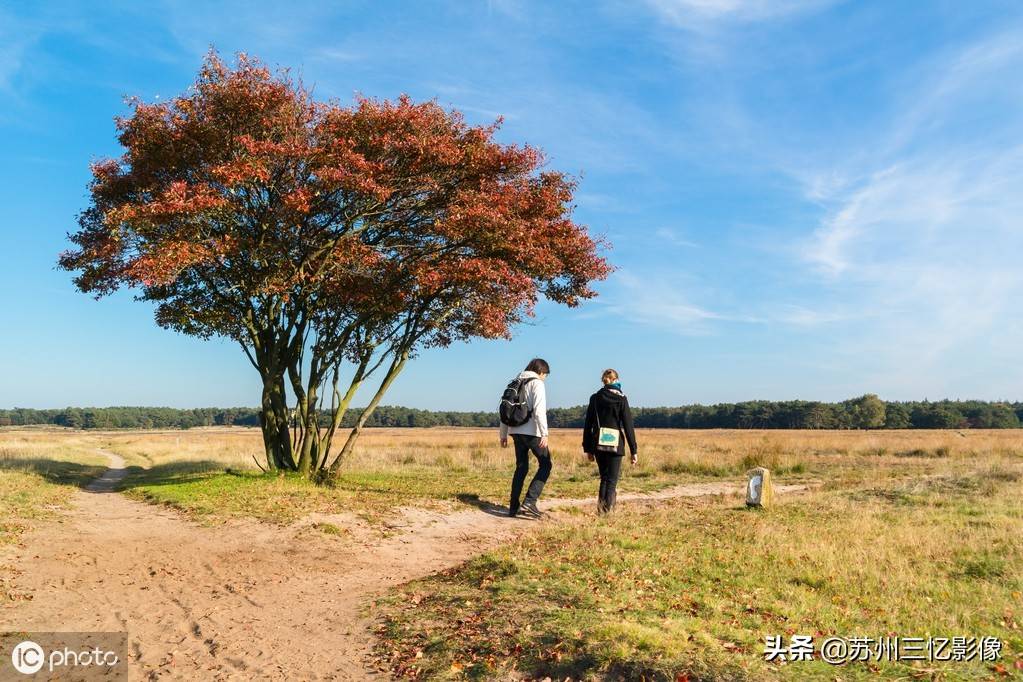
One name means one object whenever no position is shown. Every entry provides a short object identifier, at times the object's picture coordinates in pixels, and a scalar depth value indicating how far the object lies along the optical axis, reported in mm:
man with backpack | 10969
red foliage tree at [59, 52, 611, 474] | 13195
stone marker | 13289
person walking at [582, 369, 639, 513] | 11172
